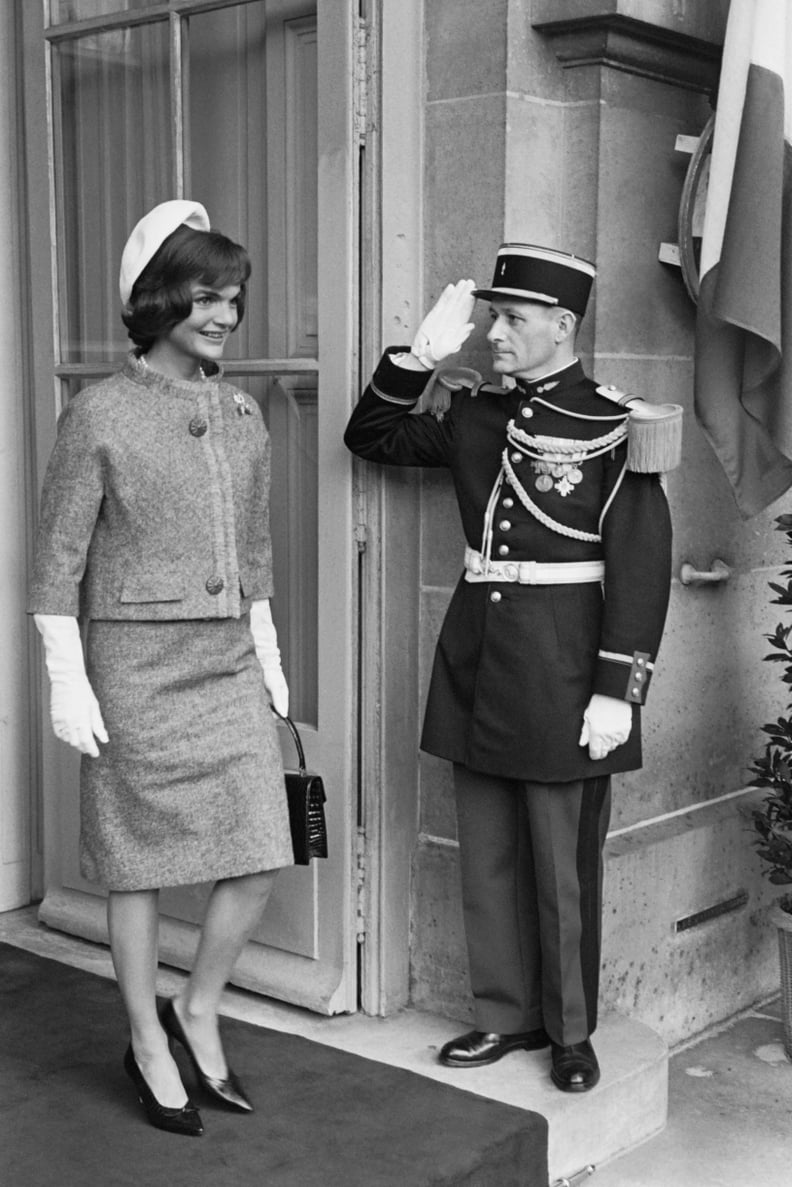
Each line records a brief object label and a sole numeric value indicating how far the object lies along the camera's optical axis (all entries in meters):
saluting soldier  3.14
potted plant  3.81
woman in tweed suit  2.86
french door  3.54
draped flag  3.36
